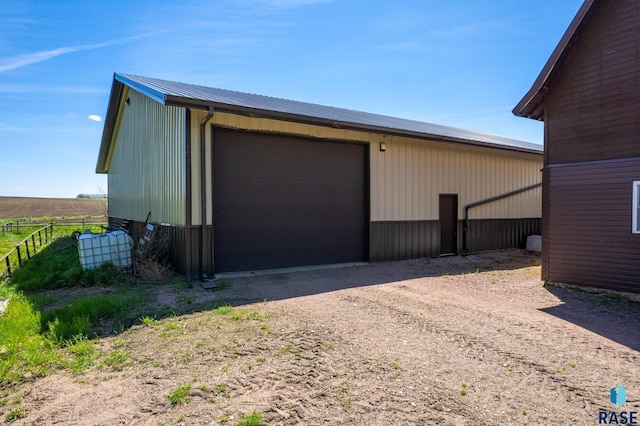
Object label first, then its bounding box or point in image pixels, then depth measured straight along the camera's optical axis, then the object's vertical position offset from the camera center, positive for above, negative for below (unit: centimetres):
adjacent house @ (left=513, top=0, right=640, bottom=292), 620 +103
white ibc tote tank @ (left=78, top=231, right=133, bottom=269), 794 -96
